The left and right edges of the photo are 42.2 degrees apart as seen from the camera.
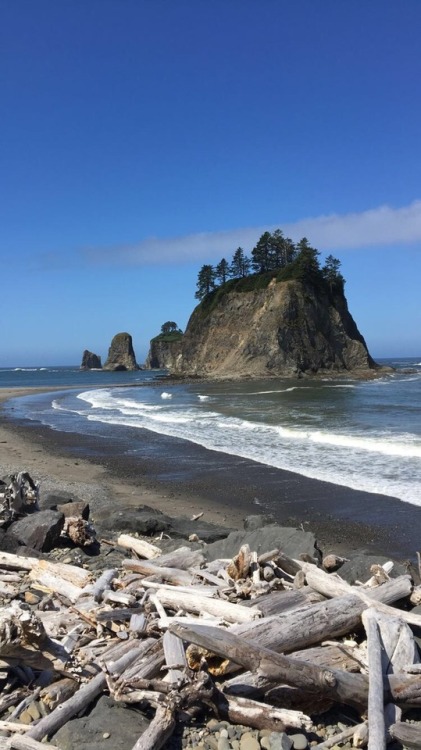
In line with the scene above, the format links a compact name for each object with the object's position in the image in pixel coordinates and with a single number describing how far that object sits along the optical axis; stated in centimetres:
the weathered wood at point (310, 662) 471
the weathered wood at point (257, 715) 454
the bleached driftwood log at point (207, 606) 554
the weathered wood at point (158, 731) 421
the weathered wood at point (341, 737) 443
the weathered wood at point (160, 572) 683
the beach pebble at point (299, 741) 439
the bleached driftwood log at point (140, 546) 905
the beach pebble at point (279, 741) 433
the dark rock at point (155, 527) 1082
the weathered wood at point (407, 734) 437
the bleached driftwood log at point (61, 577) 671
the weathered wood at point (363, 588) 603
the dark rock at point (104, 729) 427
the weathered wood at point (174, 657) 470
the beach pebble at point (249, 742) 437
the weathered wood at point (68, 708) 437
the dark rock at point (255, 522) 1133
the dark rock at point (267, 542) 837
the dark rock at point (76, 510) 1042
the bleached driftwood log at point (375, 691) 431
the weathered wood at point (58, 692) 471
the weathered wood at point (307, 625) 512
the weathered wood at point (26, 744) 418
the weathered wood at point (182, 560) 750
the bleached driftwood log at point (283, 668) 466
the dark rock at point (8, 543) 829
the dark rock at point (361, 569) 745
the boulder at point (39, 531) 888
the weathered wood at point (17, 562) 762
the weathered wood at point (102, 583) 624
